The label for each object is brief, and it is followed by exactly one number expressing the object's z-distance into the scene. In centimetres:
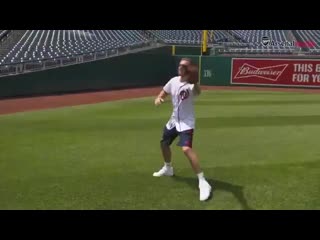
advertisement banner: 2341
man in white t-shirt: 530
